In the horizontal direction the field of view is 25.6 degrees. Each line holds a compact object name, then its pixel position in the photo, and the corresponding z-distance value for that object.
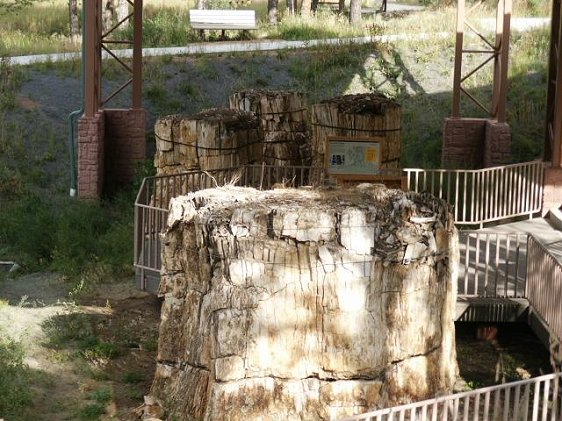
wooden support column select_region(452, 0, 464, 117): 22.78
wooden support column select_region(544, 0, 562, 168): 19.52
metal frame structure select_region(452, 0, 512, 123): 22.52
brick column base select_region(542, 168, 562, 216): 19.17
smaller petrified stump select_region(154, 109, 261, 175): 16.64
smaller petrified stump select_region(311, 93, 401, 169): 17.19
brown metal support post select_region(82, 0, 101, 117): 21.31
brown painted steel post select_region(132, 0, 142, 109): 22.59
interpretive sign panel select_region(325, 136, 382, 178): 16.23
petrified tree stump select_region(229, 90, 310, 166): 18.77
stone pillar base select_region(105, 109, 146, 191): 22.45
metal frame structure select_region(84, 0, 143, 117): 21.34
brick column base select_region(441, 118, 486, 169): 23.12
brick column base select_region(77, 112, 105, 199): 21.20
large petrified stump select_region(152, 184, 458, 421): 10.48
